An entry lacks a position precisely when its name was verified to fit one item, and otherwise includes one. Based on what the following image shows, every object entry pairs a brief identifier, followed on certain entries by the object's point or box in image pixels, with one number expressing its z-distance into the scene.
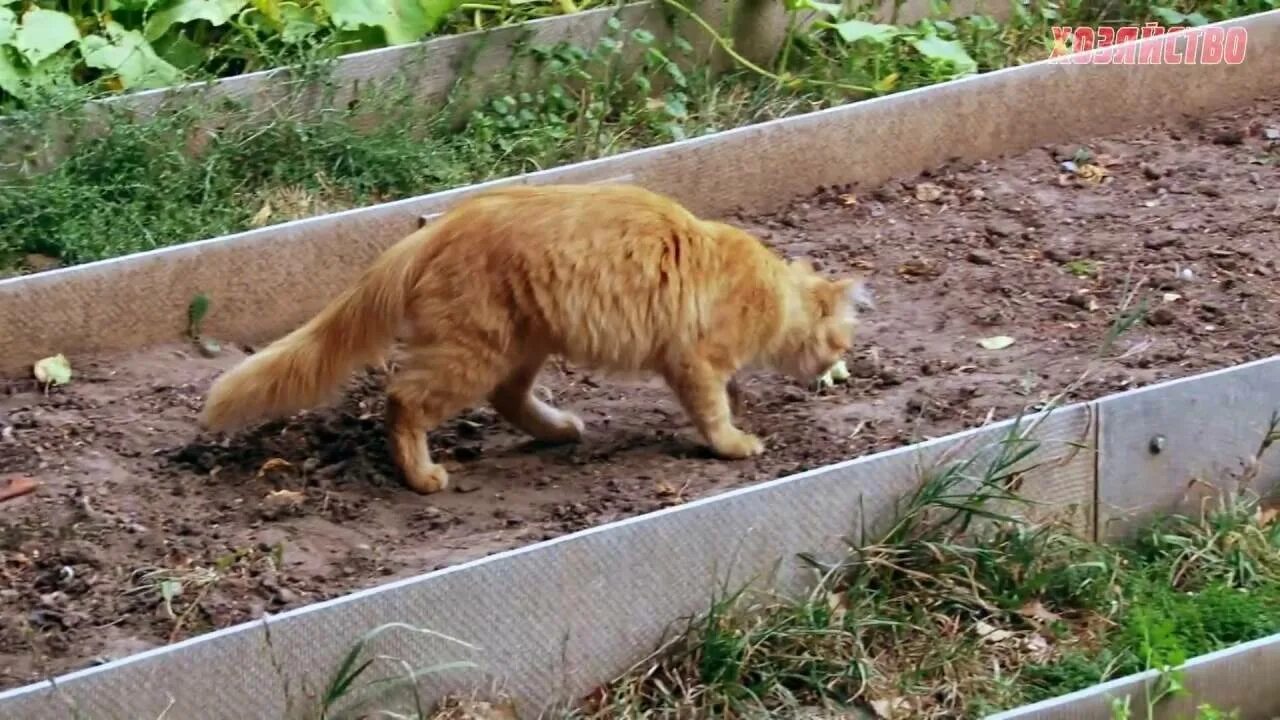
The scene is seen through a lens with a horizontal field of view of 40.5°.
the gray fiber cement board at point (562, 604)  3.99
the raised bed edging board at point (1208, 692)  4.23
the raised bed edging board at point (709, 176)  5.98
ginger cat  5.13
